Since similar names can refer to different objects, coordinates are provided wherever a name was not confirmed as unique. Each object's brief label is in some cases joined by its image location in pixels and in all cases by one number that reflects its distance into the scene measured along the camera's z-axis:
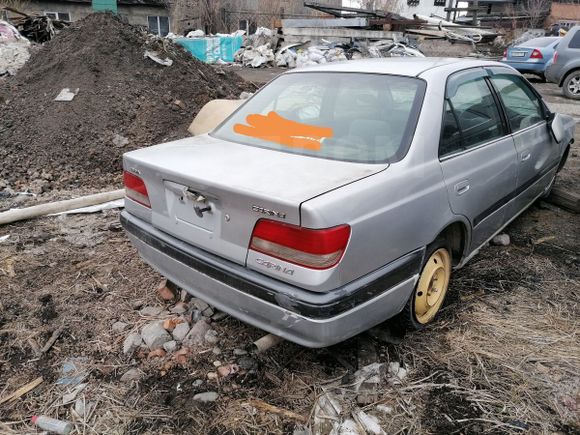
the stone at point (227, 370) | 2.59
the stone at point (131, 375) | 2.58
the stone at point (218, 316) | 3.02
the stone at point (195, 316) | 3.02
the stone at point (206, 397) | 2.41
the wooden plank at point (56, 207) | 4.45
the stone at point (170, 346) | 2.79
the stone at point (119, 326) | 2.98
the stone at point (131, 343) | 2.79
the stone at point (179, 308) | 3.13
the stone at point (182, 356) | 2.69
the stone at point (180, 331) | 2.87
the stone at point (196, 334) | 2.83
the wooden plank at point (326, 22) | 19.47
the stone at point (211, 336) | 2.83
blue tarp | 18.64
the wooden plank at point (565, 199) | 4.74
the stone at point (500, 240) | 4.05
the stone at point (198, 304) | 3.11
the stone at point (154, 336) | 2.82
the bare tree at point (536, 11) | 31.99
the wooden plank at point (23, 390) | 2.44
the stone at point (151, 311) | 3.11
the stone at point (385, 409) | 2.33
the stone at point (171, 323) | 2.95
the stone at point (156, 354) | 2.74
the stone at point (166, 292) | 3.25
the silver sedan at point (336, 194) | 2.11
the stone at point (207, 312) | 3.05
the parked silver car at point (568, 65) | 11.50
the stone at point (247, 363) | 2.63
